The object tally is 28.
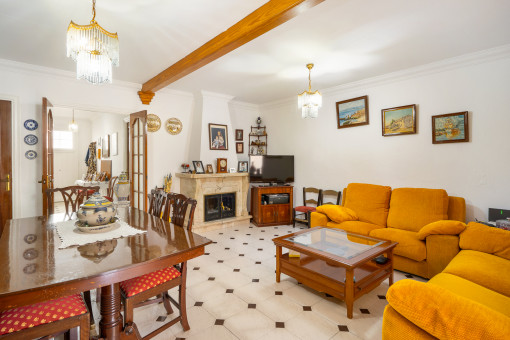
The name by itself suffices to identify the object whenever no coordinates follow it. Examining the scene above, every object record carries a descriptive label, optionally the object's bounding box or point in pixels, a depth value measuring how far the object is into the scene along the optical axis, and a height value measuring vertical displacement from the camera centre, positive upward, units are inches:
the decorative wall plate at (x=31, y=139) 139.7 +16.6
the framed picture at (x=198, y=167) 186.7 +0.7
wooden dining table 42.7 -19.1
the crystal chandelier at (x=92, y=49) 71.5 +34.9
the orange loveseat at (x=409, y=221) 103.2 -27.1
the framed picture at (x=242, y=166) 213.4 +1.5
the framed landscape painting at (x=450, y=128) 128.3 +20.6
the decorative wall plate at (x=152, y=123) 179.0 +33.0
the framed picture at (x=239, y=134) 227.3 +30.8
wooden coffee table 84.3 -38.4
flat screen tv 208.2 -1.9
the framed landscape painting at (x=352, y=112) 166.8 +38.1
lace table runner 62.3 -18.0
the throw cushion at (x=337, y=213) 138.6 -25.7
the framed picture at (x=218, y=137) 198.1 +25.2
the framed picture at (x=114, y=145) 243.8 +23.1
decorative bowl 69.2 -12.3
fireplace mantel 182.7 -16.6
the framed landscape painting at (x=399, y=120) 146.1 +28.2
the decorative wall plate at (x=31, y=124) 139.5 +24.9
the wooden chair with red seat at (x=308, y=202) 185.3 -26.7
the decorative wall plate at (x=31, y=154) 140.1 +8.3
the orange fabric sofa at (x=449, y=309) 38.8 -25.9
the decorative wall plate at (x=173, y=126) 188.2 +32.2
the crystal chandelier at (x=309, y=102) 134.4 +35.4
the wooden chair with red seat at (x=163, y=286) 62.4 -31.3
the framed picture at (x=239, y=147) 227.2 +19.0
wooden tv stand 196.5 -32.7
